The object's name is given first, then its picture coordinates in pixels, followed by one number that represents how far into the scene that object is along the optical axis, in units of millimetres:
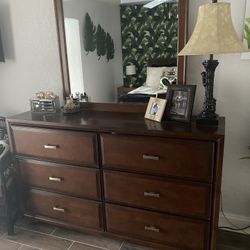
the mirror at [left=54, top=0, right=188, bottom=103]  1648
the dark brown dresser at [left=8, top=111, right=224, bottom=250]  1426
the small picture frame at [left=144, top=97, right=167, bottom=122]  1576
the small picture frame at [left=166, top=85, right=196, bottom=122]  1519
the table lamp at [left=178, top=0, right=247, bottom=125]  1252
